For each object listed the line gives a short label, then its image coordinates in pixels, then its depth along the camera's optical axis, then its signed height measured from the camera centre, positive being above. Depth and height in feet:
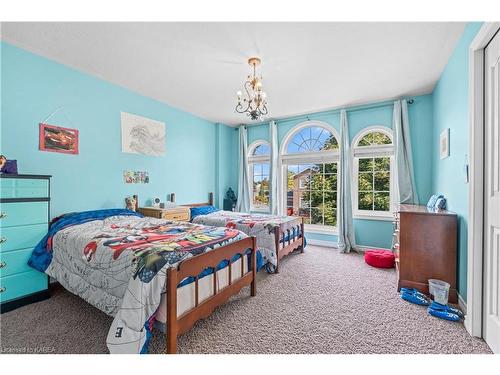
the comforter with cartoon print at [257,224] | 10.09 -1.87
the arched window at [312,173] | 14.97 +1.03
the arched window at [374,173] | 13.23 +0.90
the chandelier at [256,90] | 8.45 +3.76
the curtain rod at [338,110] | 12.77 +4.84
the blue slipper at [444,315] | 6.45 -3.71
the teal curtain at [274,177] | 16.13 +0.71
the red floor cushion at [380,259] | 10.57 -3.41
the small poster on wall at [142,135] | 11.53 +2.78
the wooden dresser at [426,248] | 7.59 -2.12
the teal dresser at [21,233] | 6.88 -1.56
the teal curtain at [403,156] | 11.97 +1.73
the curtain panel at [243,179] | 17.39 +0.59
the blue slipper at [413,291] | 7.62 -3.61
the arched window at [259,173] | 17.62 +1.10
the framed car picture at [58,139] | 8.74 +1.88
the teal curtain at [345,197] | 13.43 -0.58
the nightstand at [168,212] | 11.48 -1.41
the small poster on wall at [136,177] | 11.56 +0.47
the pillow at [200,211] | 13.61 -1.53
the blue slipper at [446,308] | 6.70 -3.68
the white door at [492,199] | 5.25 -0.25
